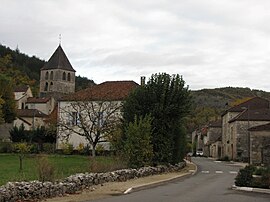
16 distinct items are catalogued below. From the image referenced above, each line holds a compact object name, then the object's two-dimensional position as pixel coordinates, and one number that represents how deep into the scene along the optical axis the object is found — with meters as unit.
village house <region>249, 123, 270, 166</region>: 50.22
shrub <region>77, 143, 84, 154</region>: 55.62
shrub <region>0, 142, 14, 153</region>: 58.42
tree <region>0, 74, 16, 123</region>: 63.81
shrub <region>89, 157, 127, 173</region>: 23.09
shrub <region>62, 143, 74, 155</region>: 55.91
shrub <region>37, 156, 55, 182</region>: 17.41
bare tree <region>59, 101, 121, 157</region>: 48.97
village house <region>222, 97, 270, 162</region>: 61.47
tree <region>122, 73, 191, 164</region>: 33.81
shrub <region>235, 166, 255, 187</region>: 22.77
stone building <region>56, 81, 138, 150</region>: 51.97
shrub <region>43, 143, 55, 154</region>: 58.38
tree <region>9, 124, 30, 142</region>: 64.38
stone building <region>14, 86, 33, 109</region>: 107.25
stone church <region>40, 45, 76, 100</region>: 106.69
